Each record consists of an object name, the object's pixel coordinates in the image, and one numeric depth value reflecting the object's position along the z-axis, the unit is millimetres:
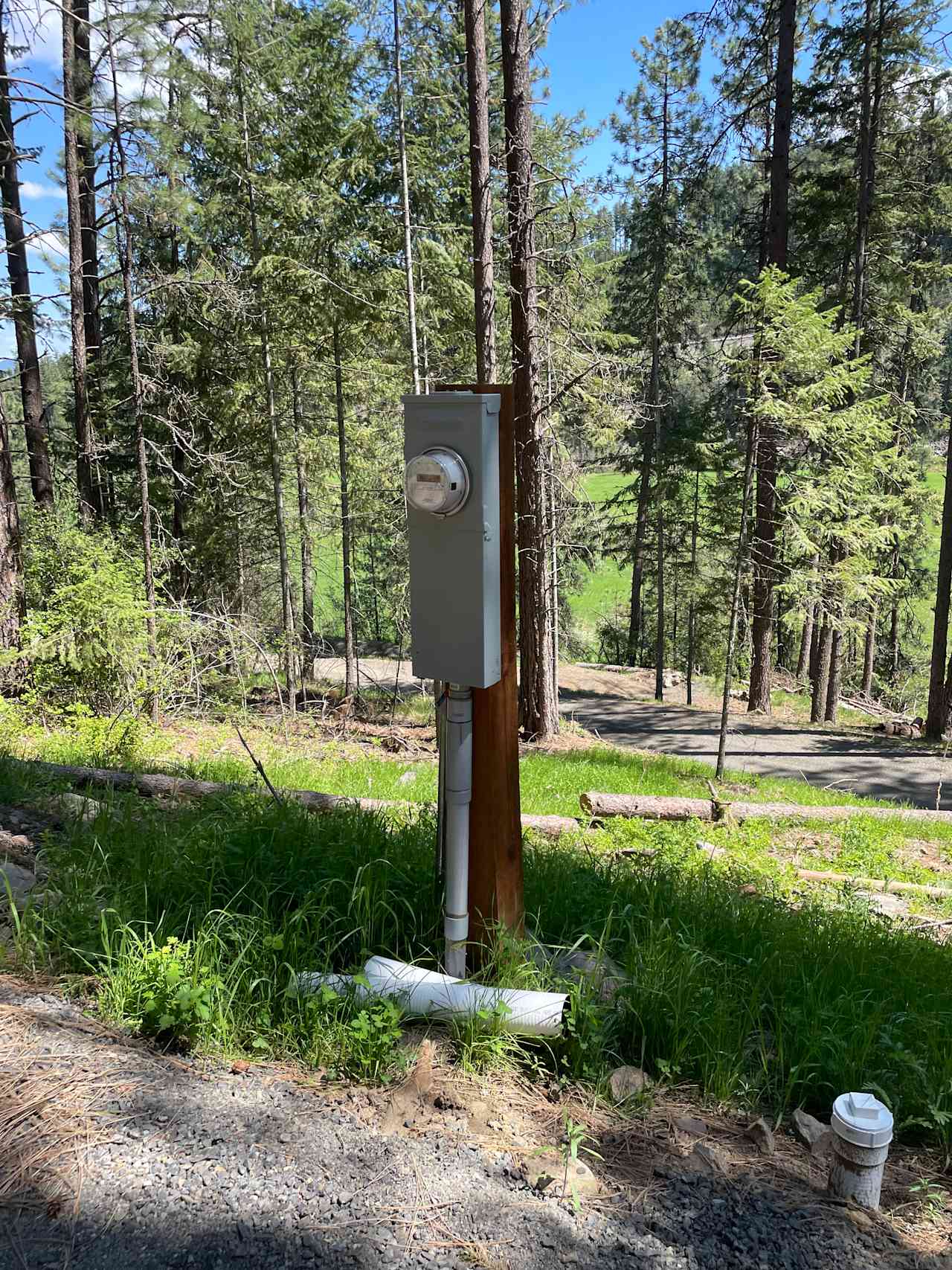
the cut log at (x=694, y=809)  7719
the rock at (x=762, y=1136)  2250
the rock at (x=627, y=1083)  2385
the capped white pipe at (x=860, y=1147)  2010
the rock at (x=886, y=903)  5254
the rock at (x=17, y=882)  2965
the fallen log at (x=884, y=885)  6117
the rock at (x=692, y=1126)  2291
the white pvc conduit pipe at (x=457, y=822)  2697
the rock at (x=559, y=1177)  2012
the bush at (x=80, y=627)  10391
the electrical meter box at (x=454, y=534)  2486
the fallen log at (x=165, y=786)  5152
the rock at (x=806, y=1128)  2314
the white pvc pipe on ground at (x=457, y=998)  2512
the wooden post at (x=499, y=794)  2748
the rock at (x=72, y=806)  4102
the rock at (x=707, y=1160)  2129
